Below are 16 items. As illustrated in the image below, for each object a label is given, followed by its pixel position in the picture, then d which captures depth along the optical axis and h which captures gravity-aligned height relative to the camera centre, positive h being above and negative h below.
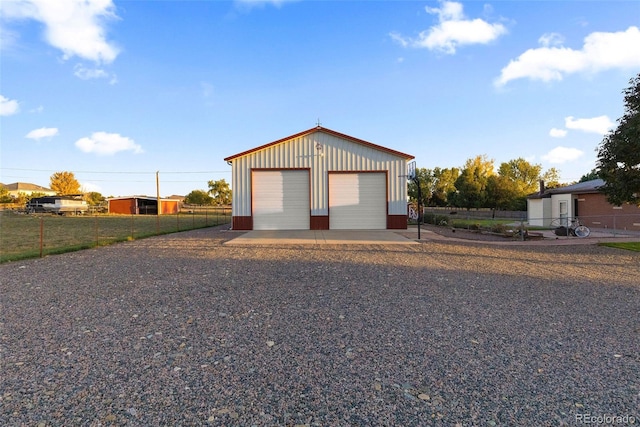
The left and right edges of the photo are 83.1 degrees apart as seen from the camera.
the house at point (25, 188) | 92.18 +6.65
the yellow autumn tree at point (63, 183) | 92.69 +7.51
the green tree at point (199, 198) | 79.94 +2.86
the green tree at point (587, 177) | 47.50 +4.15
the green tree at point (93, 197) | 73.81 +3.16
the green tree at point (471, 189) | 41.81 +2.28
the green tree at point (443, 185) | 61.48 +4.15
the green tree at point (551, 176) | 62.38 +5.52
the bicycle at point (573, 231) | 16.25 -1.10
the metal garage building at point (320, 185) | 19.12 +1.31
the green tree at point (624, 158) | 11.04 +1.55
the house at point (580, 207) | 20.72 -0.01
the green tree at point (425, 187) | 62.47 +3.99
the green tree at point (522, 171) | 59.50 +6.26
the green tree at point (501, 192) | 37.78 +1.67
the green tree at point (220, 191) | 83.44 +4.57
